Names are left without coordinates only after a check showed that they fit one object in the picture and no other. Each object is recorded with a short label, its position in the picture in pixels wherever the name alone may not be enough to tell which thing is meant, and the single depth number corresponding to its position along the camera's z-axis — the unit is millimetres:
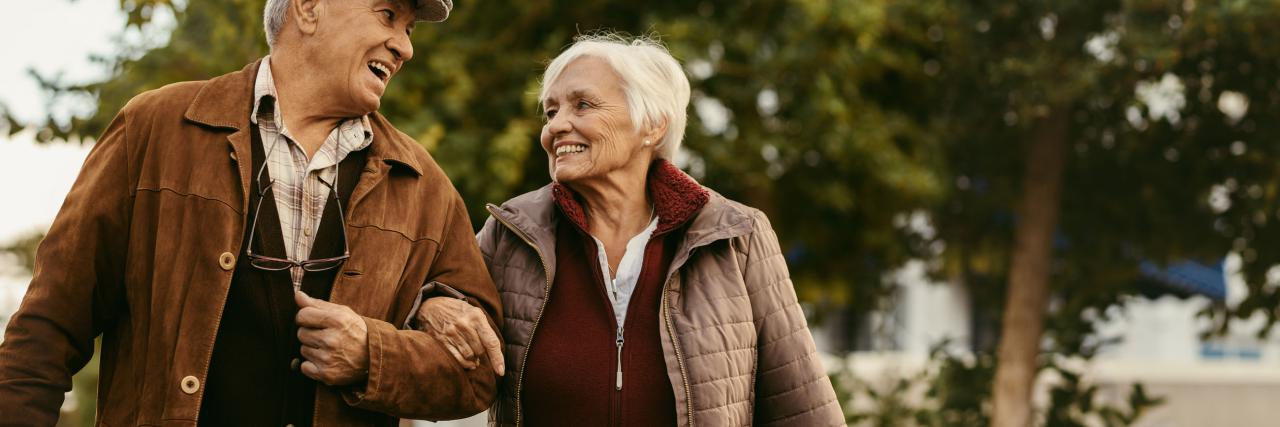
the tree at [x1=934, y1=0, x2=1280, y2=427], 6781
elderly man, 2398
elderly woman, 2945
